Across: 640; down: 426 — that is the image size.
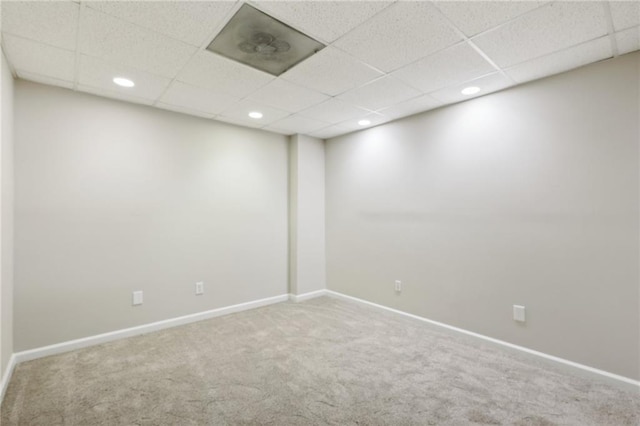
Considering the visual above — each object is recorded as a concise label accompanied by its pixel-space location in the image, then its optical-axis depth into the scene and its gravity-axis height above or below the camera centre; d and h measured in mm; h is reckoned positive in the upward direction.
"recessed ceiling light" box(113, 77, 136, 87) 2619 +1178
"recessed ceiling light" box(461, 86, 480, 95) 2811 +1142
